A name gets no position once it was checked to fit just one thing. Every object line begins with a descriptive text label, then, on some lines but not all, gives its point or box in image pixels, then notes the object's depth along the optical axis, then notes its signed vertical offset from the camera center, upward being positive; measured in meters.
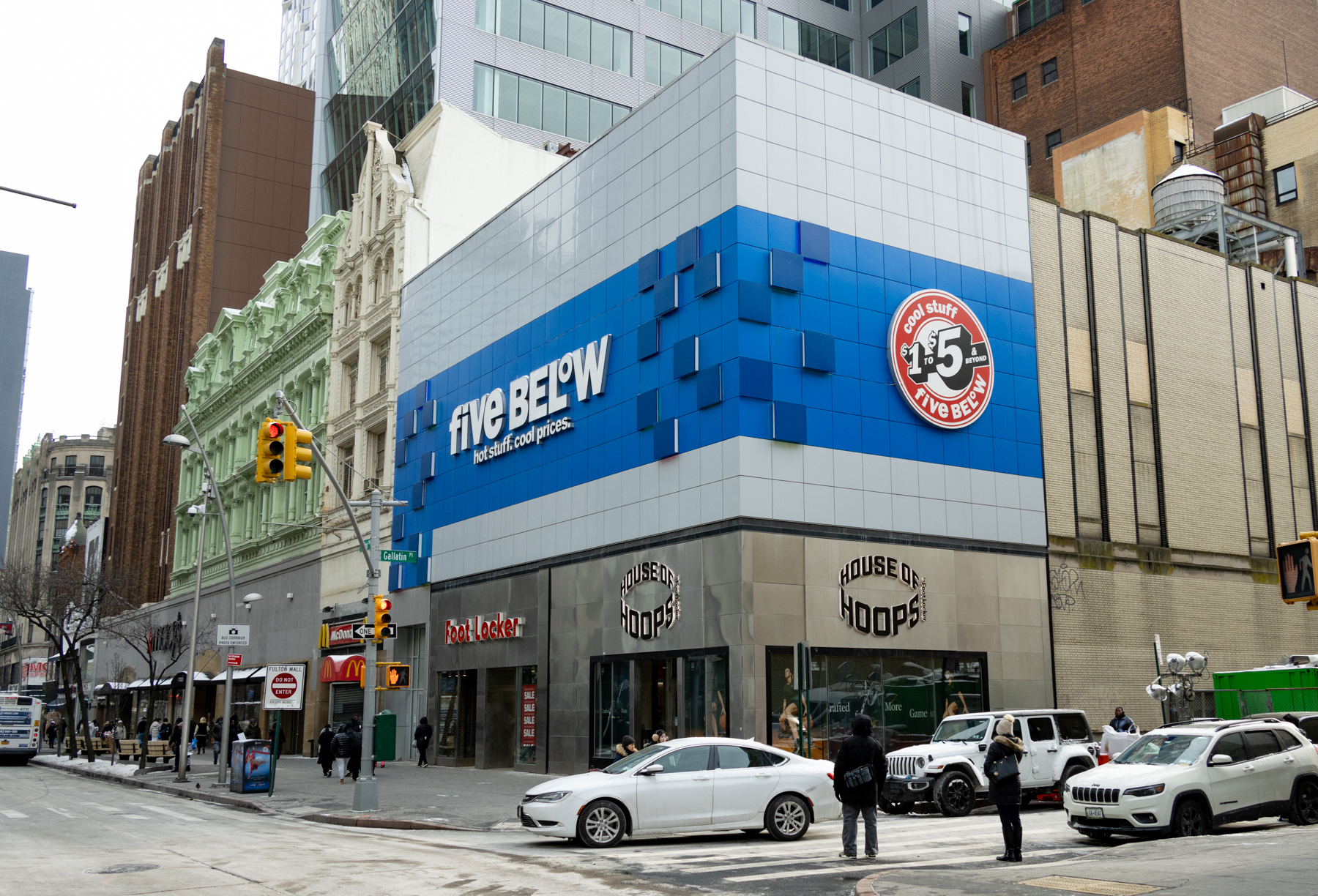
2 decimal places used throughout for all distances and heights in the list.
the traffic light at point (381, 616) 23.23 +1.21
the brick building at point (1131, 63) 57.81 +32.05
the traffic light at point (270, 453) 18.72 +3.56
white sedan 16.42 -1.64
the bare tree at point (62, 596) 54.00 +4.08
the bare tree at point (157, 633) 61.16 +2.40
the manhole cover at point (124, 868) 14.00 -2.28
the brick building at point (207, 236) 72.44 +27.61
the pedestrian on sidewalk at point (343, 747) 29.84 -1.73
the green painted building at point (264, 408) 50.81 +13.29
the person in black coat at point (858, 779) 14.62 -1.22
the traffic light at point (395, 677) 23.05 +0.03
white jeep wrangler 20.38 -1.40
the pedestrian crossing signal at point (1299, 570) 14.37 +1.35
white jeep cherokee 15.49 -1.37
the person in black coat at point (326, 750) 31.75 -1.93
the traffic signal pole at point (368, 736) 22.34 -1.09
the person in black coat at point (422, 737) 36.62 -1.80
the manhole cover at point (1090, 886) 10.52 -1.90
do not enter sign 28.47 -0.27
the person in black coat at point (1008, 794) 13.91 -1.33
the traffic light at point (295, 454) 18.98 +3.64
